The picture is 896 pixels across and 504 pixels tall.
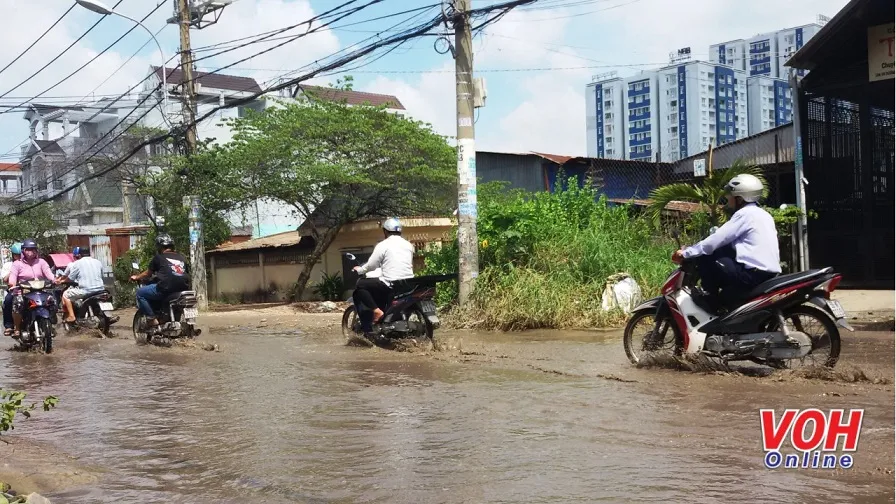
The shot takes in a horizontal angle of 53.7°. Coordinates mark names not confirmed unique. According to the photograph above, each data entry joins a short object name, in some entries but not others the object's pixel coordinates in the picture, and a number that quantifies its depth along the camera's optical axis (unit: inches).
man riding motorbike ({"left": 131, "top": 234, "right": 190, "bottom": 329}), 457.7
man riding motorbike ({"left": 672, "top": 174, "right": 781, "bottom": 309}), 266.1
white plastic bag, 475.5
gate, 634.8
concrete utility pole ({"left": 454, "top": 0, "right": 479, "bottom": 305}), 515.2
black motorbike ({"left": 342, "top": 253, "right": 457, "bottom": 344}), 393.7
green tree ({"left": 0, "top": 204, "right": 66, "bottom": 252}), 1380.4
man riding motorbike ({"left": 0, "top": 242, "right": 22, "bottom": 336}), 472.7
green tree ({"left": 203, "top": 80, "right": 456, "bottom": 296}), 798.5
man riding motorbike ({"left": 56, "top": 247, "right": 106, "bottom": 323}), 553.3
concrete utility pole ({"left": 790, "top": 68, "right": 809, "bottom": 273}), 602.9
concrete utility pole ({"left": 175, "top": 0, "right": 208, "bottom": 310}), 804.0
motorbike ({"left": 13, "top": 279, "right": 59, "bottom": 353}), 453.4
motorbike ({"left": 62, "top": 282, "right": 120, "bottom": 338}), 556.1
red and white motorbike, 259.3
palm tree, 503.5
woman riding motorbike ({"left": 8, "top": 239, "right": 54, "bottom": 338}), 461.1
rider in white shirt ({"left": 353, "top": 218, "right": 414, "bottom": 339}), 394.9
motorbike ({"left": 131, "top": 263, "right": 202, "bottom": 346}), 458.0
